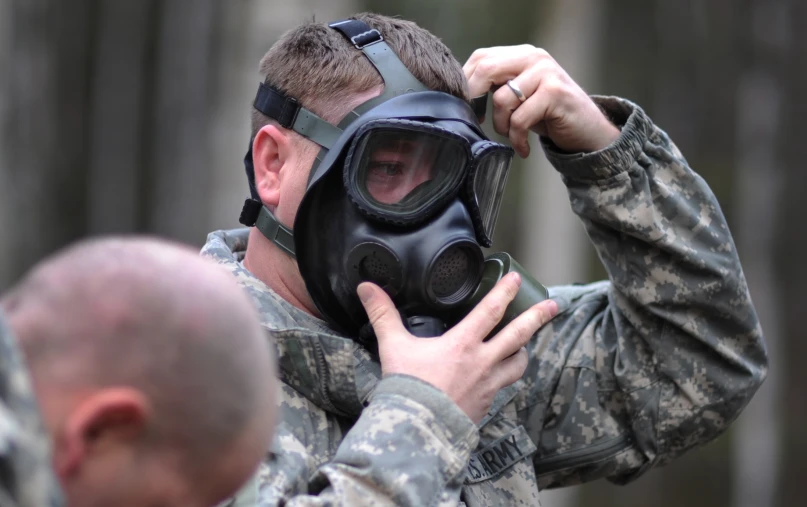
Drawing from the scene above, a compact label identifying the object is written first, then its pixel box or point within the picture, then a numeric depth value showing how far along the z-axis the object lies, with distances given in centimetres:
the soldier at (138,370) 236
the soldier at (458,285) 401
